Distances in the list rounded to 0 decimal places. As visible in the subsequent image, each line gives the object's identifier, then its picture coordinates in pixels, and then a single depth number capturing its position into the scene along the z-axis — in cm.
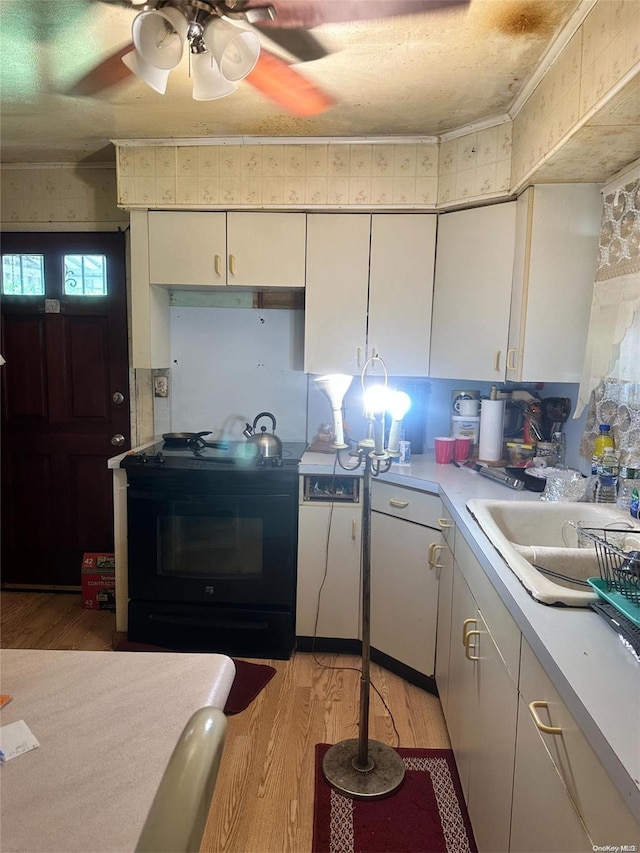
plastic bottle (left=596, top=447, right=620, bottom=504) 176
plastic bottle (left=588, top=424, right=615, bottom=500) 184
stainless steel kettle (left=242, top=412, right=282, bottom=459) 251
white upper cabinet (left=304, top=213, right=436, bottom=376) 247
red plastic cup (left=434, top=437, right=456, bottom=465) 248
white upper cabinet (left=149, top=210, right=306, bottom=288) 251
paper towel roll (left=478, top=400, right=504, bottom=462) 246
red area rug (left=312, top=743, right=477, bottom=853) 156
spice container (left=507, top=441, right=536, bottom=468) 241
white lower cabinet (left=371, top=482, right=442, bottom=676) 218
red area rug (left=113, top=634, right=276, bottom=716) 214
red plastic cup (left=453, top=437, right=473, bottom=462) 251
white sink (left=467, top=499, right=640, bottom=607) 115
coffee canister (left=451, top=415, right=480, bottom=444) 257
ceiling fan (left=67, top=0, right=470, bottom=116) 133
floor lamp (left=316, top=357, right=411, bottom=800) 162
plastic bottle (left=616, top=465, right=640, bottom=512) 168
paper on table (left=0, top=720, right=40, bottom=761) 75
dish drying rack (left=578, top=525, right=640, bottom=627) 103
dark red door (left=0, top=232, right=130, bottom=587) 294
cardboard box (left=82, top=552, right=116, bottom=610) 292
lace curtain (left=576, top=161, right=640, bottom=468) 172
